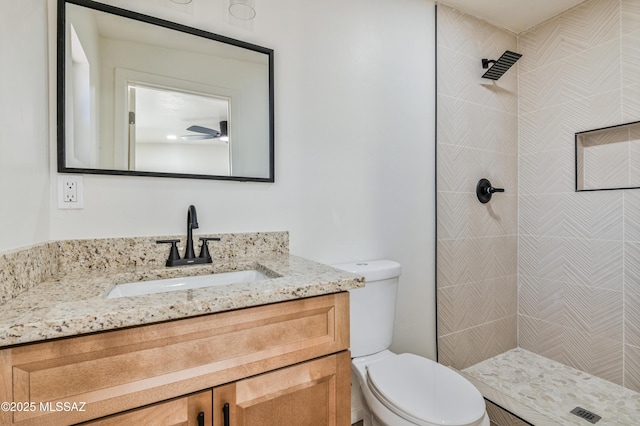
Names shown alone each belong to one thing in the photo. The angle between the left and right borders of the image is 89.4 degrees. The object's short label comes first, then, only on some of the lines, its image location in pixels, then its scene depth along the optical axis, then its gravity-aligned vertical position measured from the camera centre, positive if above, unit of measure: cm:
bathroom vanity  61 -32
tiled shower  181 +5
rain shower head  192 +90
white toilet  106 -65
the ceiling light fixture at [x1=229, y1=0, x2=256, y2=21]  134 +84
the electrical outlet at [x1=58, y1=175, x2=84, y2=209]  109 +6
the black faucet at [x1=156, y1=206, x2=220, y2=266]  117 -15
